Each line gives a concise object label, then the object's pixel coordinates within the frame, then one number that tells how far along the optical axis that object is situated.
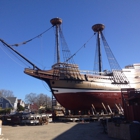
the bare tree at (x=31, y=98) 91.99
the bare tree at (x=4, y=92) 78.34
